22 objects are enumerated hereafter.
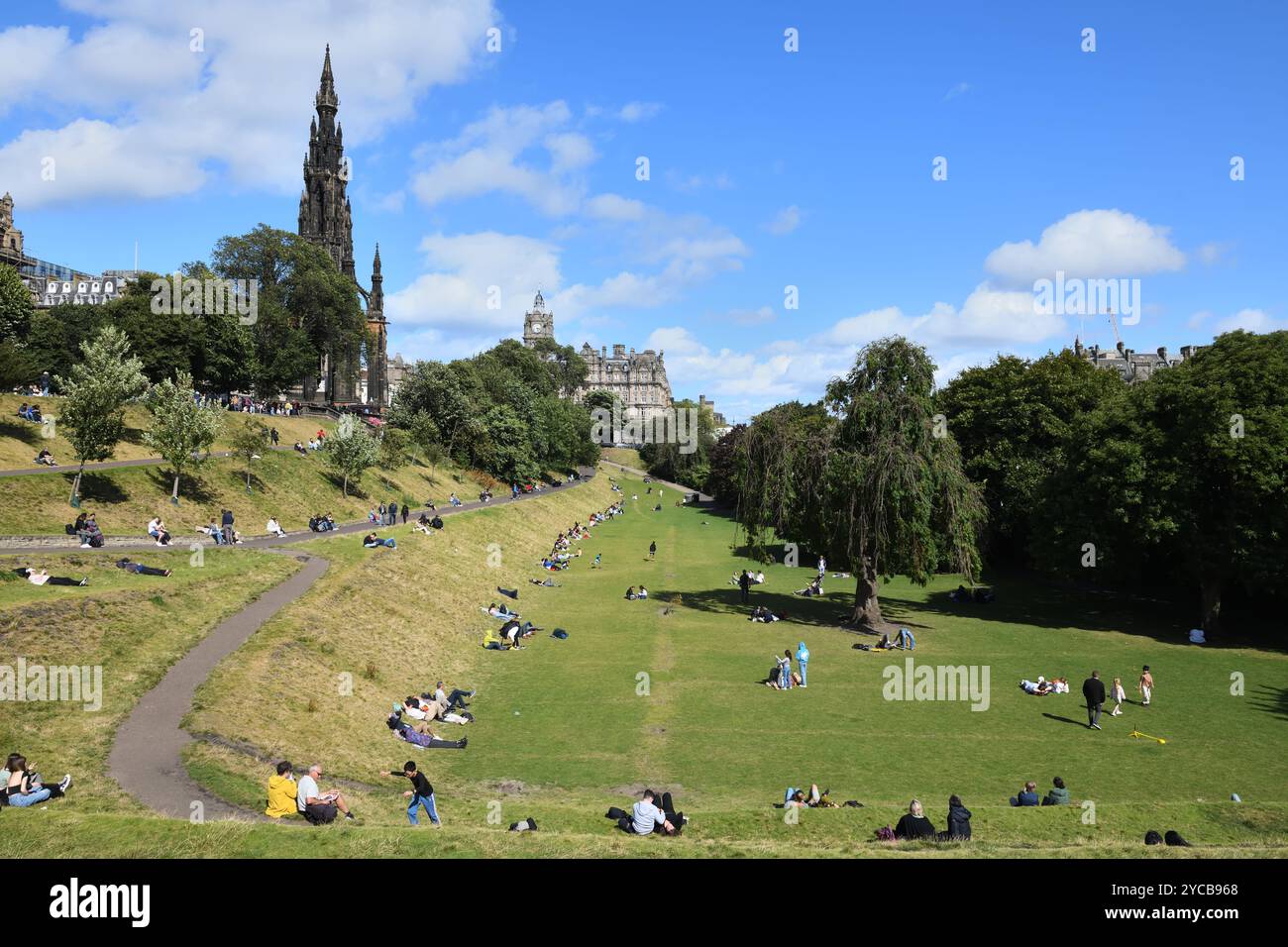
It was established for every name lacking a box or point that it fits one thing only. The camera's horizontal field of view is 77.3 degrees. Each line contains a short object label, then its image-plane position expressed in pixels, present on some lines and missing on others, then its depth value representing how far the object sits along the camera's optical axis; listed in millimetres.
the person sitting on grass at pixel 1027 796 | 16938
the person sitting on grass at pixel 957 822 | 14742
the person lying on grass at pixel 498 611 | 36844
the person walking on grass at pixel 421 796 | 15320
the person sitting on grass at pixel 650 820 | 15266
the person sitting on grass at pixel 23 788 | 14342
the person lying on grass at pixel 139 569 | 28125
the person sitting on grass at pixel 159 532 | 33469
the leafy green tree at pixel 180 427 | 39531
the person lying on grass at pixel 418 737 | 21016
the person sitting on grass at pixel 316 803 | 14633
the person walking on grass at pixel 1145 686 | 24844
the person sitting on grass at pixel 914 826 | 14844
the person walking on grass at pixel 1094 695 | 22391
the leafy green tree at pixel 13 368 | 41531
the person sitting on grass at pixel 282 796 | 14930
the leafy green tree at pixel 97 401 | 35062
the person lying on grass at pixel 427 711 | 22672
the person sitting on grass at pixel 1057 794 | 17031
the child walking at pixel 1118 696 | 24156
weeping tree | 33656
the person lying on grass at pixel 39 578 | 24703
